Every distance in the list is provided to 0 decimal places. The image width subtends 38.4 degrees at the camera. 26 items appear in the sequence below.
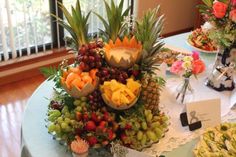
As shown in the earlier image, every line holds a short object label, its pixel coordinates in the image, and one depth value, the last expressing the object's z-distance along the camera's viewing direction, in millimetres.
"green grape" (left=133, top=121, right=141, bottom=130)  1134
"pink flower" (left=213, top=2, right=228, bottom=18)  1407
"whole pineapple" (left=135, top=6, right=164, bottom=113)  1198
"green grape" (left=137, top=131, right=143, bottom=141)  1133
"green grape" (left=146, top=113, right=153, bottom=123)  1165
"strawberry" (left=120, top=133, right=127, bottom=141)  1131
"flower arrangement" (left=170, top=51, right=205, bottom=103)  1414
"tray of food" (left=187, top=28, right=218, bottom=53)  1856
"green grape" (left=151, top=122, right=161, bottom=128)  1183
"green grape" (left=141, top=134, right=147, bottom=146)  1140
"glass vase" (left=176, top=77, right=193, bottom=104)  1464
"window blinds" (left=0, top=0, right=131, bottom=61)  2637
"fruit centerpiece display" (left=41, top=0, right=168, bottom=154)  1125
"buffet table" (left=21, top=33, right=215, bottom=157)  1191
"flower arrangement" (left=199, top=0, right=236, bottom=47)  1410
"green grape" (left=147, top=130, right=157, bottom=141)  1156
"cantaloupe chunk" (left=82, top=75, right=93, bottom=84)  1162
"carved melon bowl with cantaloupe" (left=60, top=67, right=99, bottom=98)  1161
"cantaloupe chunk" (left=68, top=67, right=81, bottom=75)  1197
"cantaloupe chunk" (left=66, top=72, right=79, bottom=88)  1177
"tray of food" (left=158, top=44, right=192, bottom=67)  1705
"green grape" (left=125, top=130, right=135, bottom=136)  1134
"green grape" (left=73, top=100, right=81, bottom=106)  1174
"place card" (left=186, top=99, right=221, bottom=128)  1305
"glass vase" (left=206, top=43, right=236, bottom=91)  1545
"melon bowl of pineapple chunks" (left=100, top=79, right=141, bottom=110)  1128
